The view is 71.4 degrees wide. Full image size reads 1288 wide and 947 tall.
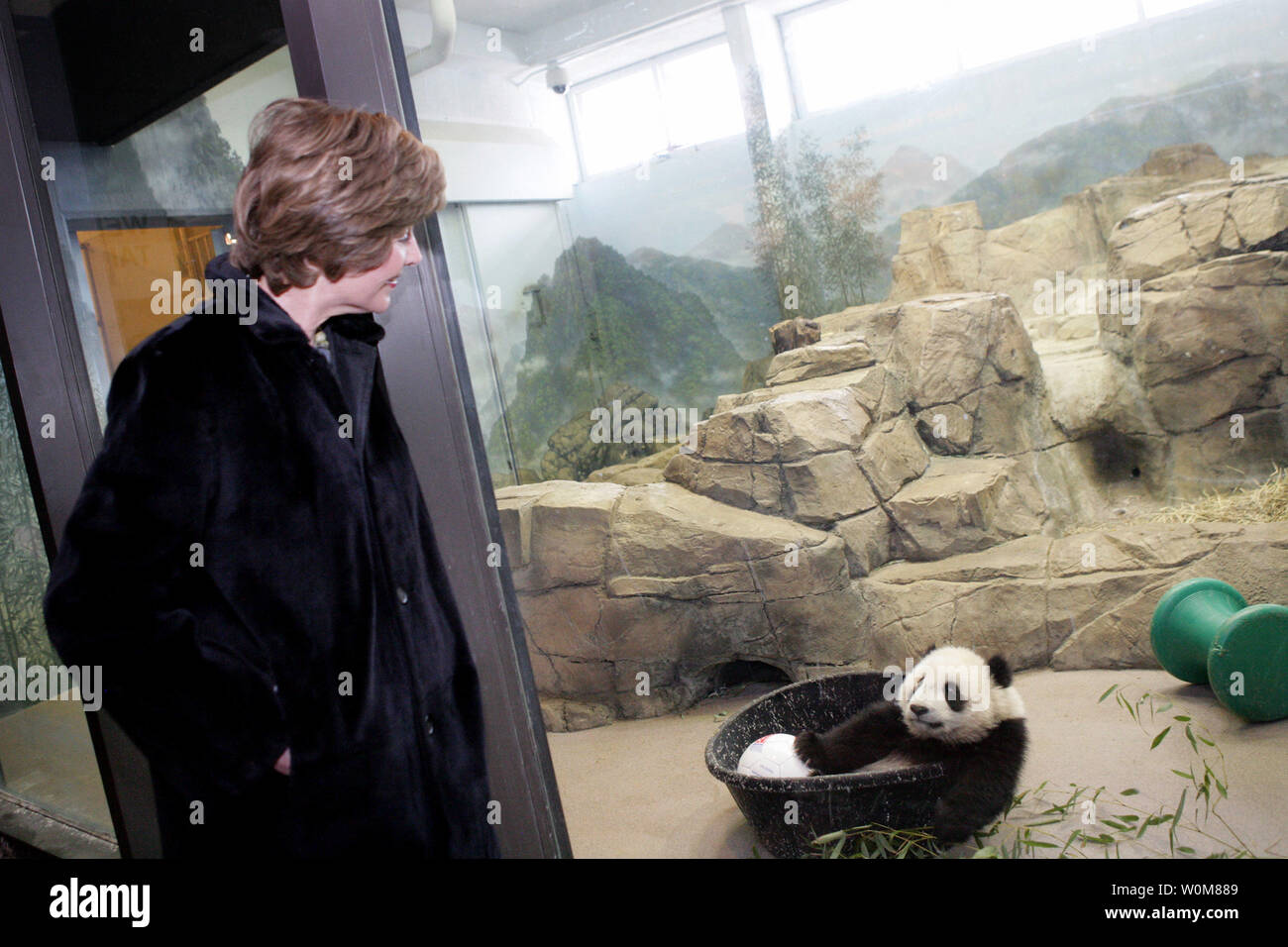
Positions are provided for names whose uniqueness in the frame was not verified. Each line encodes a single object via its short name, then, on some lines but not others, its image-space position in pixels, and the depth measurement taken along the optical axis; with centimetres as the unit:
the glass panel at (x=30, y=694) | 374
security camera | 195
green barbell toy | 165
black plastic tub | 176
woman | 120
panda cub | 174
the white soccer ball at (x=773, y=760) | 193
